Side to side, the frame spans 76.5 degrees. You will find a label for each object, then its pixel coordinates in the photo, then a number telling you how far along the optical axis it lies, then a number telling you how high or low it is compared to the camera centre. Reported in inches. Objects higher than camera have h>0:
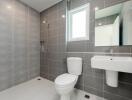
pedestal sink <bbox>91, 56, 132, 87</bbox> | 41.8 -9.9
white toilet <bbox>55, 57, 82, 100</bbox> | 51.9 -21.9
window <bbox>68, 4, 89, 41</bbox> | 75.2 +24.4
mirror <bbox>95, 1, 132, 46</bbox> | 55.1 +16.5
